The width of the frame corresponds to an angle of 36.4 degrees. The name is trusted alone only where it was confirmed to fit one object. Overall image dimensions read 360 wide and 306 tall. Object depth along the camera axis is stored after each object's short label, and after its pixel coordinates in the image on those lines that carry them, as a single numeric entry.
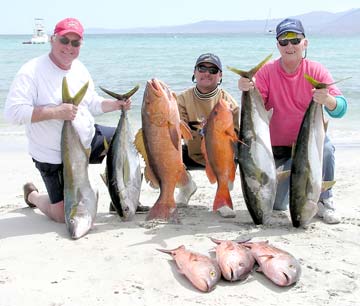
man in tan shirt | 5.29
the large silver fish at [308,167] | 4.59
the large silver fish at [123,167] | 4.89
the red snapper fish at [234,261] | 3.74
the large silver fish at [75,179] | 4.70
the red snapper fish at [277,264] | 3.68
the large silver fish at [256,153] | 4.71
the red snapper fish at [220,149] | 4.76
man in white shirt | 4.61
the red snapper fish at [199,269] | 3.64
